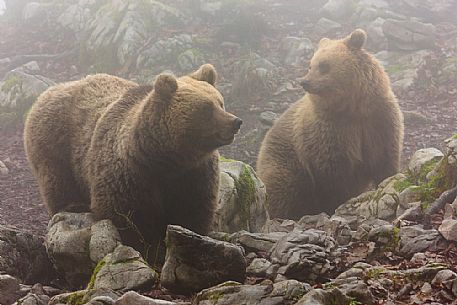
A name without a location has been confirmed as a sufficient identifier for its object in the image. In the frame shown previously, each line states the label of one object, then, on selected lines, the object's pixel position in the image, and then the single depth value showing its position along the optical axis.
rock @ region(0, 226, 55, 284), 11.09
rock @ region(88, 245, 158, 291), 8.66
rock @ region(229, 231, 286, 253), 10.47
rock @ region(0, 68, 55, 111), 25.47
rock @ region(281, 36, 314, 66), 30.28
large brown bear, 10.97
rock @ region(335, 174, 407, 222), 14.01
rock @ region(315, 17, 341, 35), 33.44
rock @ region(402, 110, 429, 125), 23.17
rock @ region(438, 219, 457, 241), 8.62
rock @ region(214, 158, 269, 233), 13.82
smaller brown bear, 16.20
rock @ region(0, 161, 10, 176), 20.47
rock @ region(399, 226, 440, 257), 8.86
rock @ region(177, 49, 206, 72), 28.59
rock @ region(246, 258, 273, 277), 8.89
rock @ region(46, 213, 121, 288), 10.70
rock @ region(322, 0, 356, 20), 34.47
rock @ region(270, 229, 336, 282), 8.45
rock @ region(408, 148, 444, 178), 14.65
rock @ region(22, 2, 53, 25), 36.44
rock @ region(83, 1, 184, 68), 29.70
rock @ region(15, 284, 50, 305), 8.47
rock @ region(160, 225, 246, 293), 8.48
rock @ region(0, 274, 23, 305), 8.97
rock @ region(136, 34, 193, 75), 28.69
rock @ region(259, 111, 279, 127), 24.31
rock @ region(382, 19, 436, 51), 28.80
